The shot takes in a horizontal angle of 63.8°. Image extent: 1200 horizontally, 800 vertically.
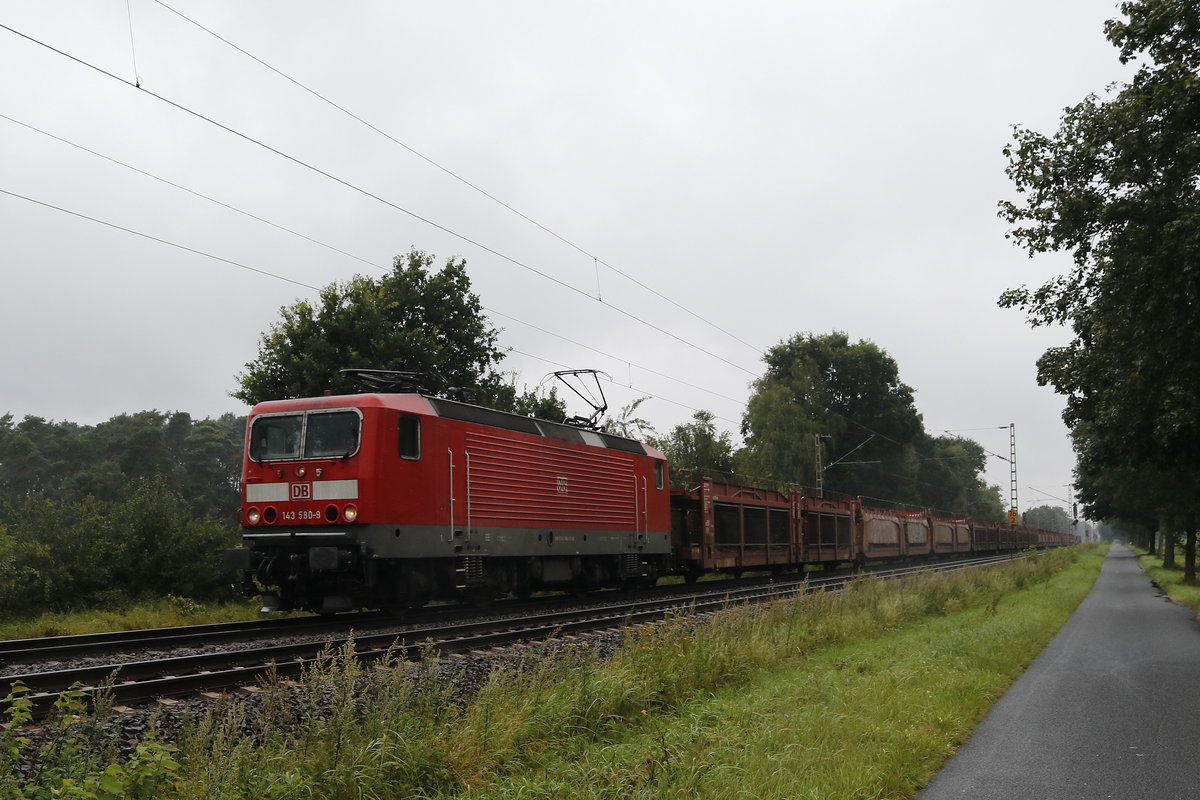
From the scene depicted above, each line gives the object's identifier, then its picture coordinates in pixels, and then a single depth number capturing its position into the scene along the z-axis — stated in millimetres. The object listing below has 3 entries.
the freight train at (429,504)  14500
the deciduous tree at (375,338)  26312
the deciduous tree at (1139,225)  13312
